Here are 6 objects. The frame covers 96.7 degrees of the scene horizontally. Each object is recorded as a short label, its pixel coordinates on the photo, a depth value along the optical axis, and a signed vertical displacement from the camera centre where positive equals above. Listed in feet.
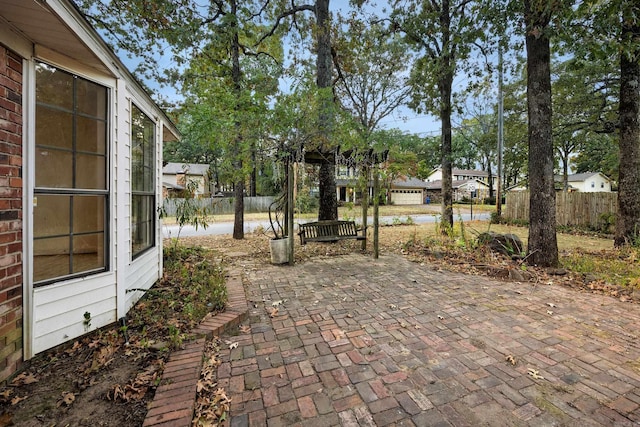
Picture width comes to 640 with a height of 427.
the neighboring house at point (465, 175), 142.82 +19.34
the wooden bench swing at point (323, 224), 18.35 -0.94
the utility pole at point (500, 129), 42.43 +12.79
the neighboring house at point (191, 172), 93.63 +12.77
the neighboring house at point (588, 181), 129.69 +14.63
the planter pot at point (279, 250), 18.06 -2.46
